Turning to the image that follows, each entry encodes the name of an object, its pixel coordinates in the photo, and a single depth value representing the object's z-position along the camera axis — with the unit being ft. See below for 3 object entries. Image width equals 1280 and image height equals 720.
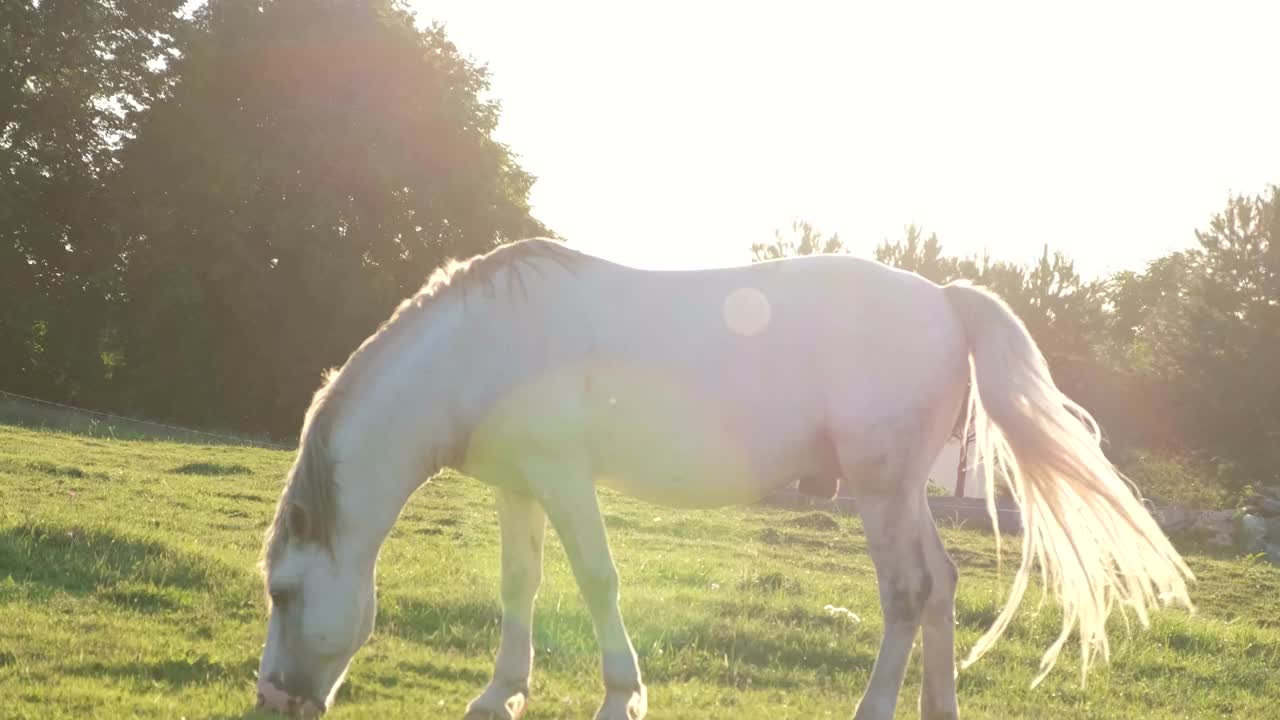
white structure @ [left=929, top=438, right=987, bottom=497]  156.54
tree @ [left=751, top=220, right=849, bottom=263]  136.56
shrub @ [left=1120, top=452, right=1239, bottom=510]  97.19
